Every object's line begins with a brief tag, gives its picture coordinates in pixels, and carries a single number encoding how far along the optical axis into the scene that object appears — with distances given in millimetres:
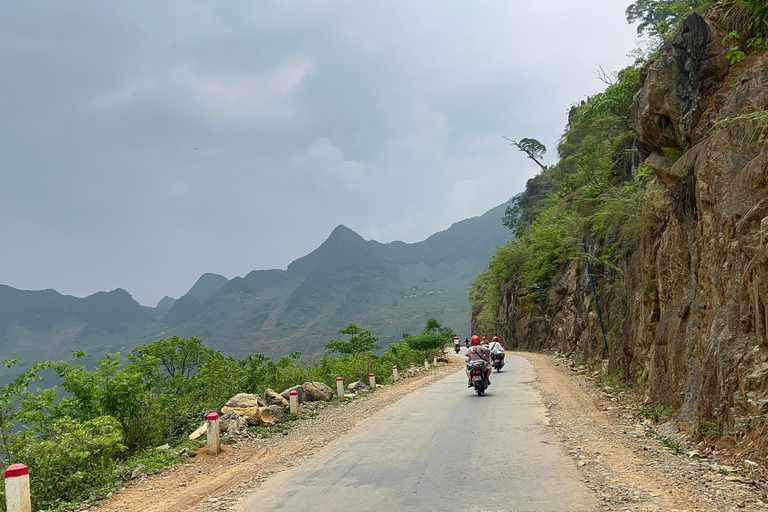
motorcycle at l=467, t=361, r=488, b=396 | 14336
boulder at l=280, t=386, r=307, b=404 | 15084
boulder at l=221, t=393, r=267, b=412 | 12898
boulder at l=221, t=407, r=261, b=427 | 11875
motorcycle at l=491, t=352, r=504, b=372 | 21828
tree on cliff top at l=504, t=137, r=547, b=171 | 59094
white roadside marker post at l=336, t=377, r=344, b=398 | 17023
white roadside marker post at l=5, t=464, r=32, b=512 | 5570
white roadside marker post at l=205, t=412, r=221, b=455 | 9430
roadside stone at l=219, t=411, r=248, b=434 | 10977
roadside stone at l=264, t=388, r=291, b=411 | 13977
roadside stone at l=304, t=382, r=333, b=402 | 15992
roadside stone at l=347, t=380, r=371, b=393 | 19203
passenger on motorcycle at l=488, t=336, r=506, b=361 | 21703
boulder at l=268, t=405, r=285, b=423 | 12648
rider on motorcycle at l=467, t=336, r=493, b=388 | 14648
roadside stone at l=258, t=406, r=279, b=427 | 12023
